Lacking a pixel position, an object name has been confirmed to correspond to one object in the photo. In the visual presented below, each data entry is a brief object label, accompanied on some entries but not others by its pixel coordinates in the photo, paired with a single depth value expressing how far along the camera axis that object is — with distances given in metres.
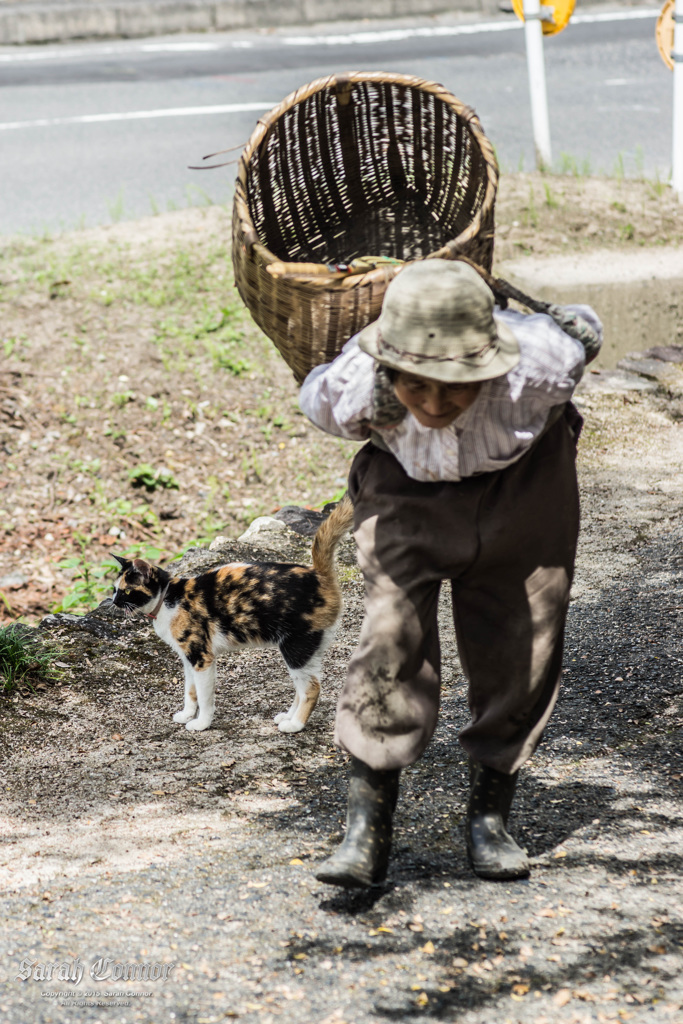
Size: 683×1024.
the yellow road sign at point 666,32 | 17.47
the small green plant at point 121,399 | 14.48
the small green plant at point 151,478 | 13.60
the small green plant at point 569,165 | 18.75
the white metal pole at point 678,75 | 17.04
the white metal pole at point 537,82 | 17.50
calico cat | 7.78
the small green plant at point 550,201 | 17.62
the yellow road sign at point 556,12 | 17.66
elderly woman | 4.65
